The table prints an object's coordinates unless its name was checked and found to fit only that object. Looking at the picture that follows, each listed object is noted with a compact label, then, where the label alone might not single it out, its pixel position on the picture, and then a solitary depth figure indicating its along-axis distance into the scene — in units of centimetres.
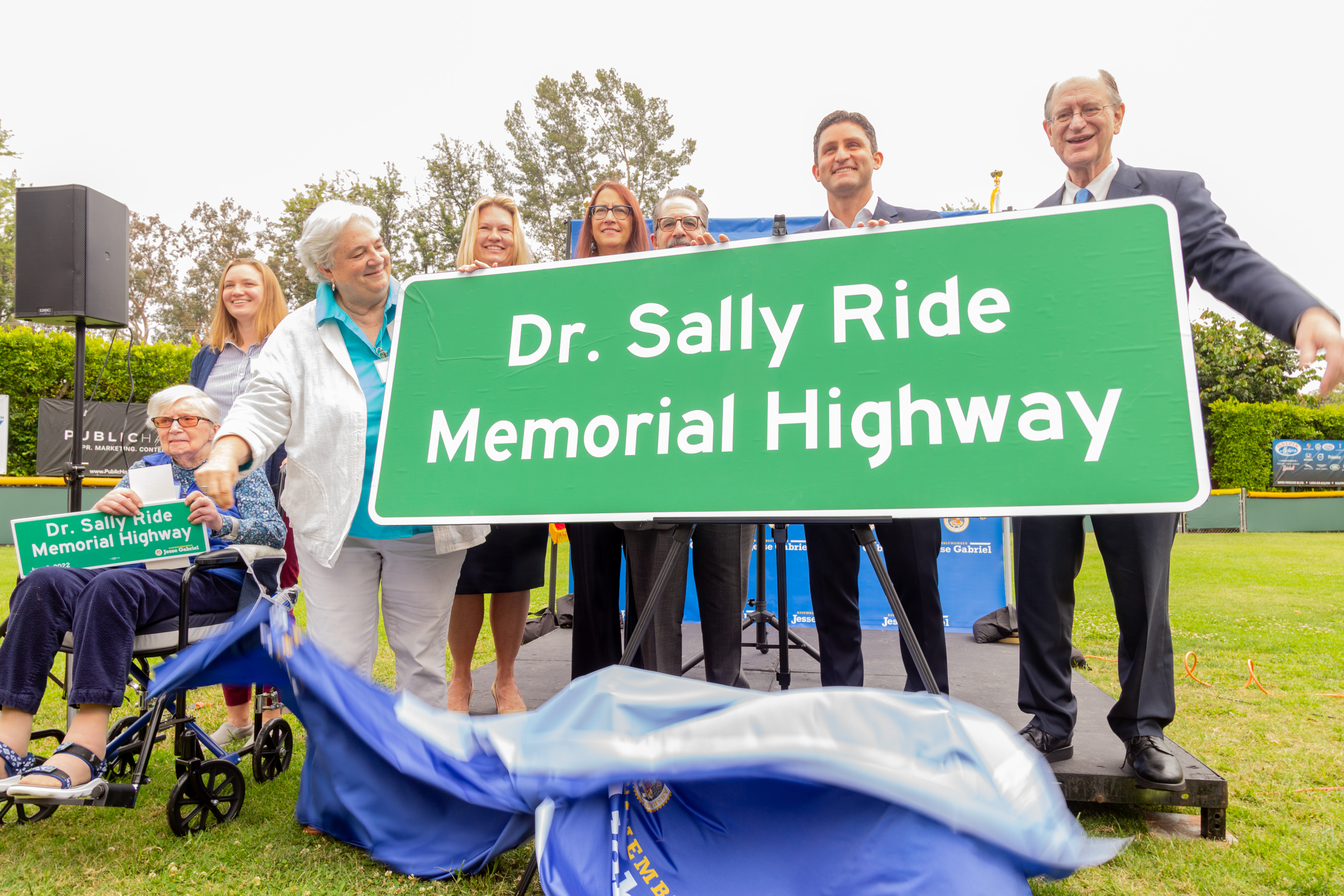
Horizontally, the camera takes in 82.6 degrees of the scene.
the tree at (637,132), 2703
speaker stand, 385
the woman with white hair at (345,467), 238
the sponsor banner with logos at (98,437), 1375
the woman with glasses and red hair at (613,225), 301
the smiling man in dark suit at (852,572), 257
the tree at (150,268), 3378
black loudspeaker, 445
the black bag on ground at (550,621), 502
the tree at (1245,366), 2322
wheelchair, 225
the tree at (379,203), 2605
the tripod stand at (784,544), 184
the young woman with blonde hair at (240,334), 345
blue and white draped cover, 139
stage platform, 221
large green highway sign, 178
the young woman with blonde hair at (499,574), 309
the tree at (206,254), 3334
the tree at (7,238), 2977
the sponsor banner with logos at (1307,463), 2038
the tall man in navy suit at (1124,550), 217
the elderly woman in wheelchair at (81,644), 219
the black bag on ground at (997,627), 466
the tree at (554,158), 2656
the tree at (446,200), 2602
